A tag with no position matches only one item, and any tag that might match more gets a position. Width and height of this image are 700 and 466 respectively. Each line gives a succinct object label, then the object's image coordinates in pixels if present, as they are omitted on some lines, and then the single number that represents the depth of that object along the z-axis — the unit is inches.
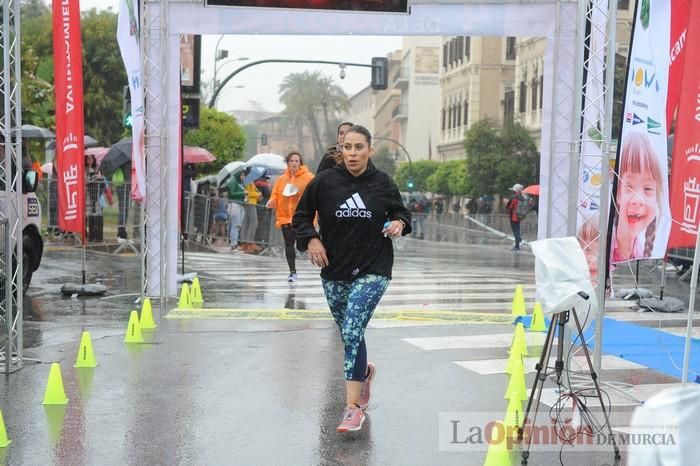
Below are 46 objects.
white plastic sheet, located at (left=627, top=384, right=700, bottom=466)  99.9
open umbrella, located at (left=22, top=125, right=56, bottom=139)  755.4
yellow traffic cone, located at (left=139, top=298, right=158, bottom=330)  426.3
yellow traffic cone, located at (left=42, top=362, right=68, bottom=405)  279.6
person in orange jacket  562.9
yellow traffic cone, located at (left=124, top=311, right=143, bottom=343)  391.5
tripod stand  225.9
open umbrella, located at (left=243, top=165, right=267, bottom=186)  1101.1
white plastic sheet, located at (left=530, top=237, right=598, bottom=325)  229.8
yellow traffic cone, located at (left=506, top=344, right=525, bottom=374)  327.9
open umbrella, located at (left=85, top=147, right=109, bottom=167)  1155.3
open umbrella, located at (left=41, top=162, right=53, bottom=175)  1131.2
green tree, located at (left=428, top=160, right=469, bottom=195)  2456.9
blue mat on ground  348.0
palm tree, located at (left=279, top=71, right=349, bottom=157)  4345.5
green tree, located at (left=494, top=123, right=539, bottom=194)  2160.4
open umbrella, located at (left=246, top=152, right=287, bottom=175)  1265.6
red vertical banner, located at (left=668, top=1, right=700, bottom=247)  278.2
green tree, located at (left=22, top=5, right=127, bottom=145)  1782.7
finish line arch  484.1
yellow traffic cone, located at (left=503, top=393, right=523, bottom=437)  236.7
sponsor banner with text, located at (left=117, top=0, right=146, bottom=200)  460.4
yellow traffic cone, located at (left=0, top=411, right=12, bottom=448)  233.6
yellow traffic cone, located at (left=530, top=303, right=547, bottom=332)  439.2
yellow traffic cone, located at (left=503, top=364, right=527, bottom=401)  270.8
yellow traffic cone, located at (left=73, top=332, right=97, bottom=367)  339.3
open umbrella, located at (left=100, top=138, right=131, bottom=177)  922.7
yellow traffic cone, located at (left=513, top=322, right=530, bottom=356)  329.5
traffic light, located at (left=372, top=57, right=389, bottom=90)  1323.8
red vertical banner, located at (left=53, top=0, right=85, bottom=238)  441.1
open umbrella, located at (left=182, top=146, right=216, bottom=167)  1019.9
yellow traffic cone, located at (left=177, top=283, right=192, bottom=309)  493.7
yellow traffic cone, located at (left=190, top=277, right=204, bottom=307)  528.1
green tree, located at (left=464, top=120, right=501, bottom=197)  2218.3
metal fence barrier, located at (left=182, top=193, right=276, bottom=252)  947.3
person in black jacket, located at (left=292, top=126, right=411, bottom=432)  250.7
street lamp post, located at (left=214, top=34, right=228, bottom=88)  2417.6
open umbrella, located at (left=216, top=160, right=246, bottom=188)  1279.5
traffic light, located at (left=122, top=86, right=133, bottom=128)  733.3
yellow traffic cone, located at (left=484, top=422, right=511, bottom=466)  201.2
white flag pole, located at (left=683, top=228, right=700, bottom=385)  219.6
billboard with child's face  315.3
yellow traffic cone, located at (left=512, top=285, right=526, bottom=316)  488.1
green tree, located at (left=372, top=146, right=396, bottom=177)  3937.0
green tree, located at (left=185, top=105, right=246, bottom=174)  1651.1
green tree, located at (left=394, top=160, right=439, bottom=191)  3144.7
